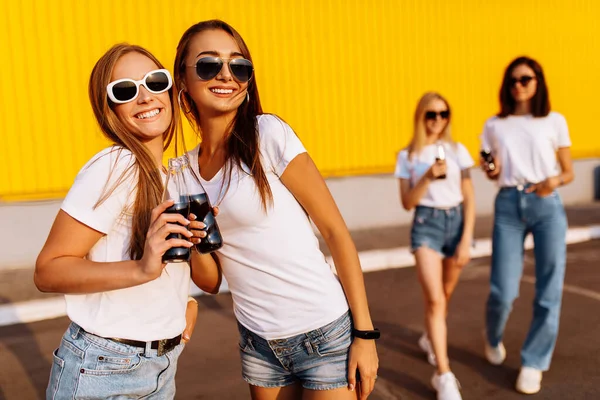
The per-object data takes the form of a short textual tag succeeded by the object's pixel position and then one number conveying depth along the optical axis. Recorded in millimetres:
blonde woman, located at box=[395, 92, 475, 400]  4672
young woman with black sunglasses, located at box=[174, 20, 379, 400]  2258
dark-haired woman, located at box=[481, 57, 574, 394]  4695
